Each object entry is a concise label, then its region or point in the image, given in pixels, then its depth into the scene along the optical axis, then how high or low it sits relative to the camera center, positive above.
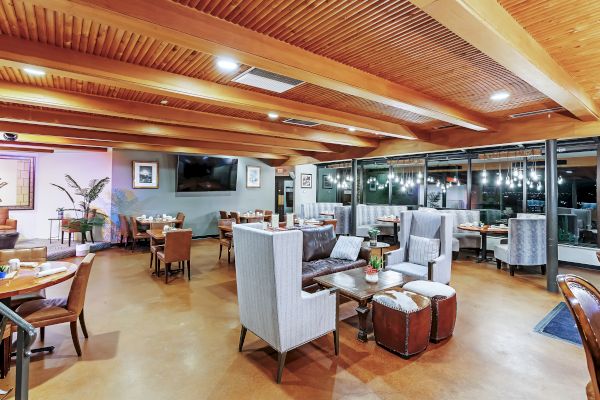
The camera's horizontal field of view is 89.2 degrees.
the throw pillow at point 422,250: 4.46 -0.71
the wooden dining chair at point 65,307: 2.74 -1.02
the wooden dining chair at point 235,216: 8.22 -0.42
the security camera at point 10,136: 5.69 +1.20
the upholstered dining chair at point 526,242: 5.61 -0.71
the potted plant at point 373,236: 4.78 -0.55
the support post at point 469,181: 8.14 +0.60
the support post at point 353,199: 8.43 +0.09
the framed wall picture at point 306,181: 12.16 +0.83
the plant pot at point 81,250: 6.88 -1.14
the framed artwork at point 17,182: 7.65 +0.45
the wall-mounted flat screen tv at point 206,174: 9.08 +0.85
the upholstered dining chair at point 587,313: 1.26 -0.50
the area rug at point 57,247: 6.57 -1.11
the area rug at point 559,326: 3.33 -1.45
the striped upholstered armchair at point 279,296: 2.48 -0.83
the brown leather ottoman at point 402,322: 2.86 -1.16
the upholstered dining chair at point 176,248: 5.02 -0.80
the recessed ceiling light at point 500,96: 3.62 +1.32
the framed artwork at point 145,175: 8.52 +0.73
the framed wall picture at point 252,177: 10.77 +0.88
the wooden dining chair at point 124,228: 7.73 -0.71
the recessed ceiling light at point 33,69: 2.50 +1.09
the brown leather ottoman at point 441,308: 3.17 -1.11
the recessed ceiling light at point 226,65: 2.78 +1.28
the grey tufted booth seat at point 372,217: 9.08 -0.46
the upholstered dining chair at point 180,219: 8.21 -0.50
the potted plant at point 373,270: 3.49 -0.80
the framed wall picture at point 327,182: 12.55 +0.82
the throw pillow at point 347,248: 4.71 -0.73
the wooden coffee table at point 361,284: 3.19 -0.93
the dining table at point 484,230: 6.44 -0.58
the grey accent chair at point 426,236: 4.28 -0.66
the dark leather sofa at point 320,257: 4.21 -0.86
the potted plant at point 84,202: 6.98 -0.06
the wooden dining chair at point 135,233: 7.44 -0.82
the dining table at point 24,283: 2.52 -0.74
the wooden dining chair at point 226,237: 6.53 -0.81
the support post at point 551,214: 4.70 -0.16
